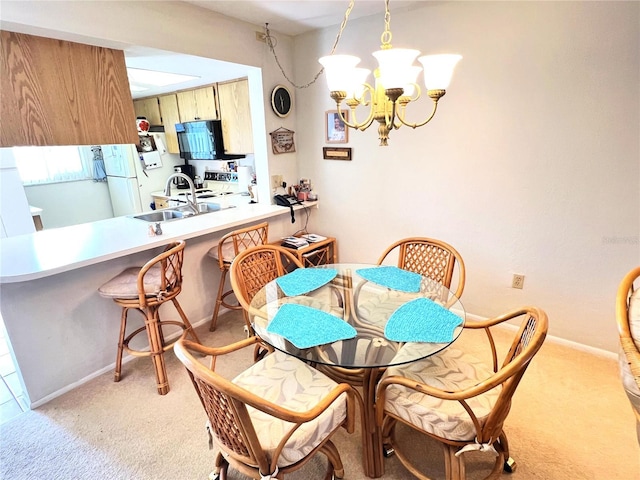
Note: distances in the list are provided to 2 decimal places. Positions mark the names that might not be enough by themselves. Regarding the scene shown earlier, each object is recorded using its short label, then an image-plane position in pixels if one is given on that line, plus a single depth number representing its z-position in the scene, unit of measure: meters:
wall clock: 3.01
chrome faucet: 2.96
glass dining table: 1.34
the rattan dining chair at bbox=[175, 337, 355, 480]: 1.00
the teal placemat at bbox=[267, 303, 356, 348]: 1.39
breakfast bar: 1.87
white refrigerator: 4.57
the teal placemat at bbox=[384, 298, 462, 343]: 1.38
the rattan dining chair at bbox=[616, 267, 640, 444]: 1.15
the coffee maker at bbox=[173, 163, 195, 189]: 4.97
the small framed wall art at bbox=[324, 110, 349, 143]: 2.99
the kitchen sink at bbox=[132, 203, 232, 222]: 2.93
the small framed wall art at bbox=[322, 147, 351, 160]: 3.03
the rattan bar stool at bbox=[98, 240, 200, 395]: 1.99
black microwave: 3.88
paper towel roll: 3.79
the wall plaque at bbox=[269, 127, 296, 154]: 3.11
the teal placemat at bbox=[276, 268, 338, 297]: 1.85
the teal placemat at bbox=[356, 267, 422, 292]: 1.85
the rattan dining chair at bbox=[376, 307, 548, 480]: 1.14
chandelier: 1.23
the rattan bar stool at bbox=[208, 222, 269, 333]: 2.52
